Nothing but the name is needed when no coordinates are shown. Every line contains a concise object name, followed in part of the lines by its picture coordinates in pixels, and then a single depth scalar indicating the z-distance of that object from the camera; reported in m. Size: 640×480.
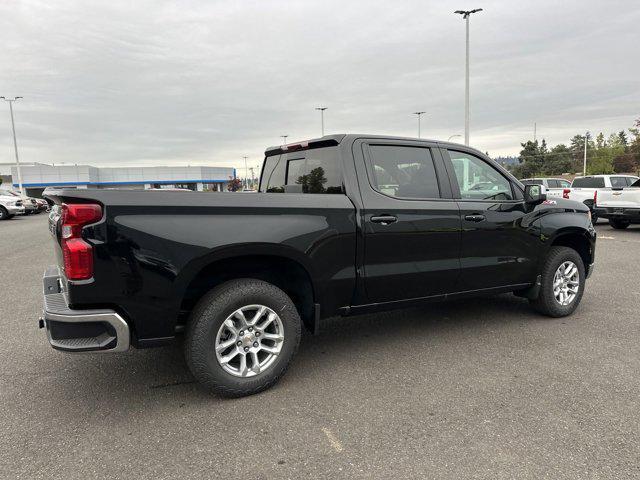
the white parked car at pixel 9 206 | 22.94
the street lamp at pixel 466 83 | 24.33
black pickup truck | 2.78
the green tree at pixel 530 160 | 86.80
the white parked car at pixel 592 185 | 16.58
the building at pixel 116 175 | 76.81
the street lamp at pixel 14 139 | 45.95
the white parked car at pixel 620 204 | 13.14
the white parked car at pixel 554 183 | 20.08
